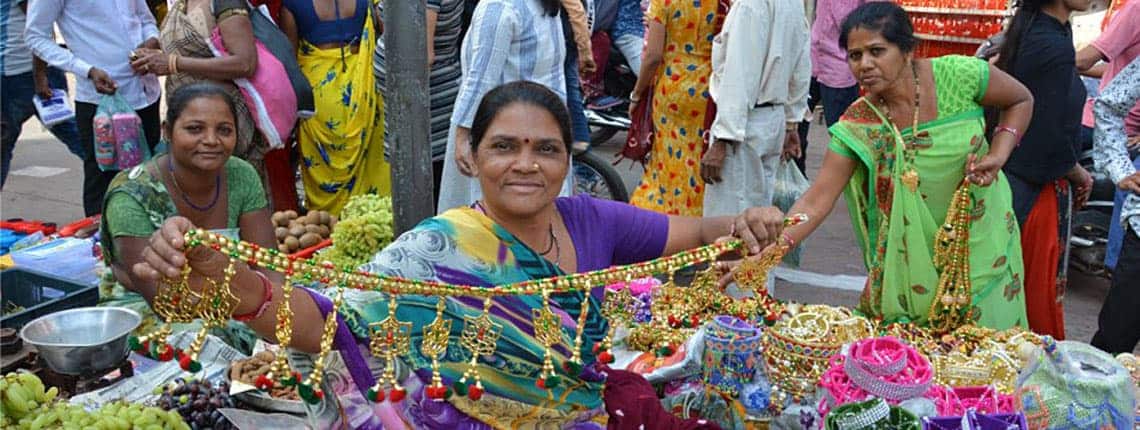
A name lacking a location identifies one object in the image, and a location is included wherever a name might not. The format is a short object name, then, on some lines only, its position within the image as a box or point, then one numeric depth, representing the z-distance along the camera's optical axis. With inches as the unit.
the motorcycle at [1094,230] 209.0
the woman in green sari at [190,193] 129.6
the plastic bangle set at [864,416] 86.7
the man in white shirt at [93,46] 203.9
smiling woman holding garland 87.4
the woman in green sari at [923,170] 126.3
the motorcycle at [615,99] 310.8
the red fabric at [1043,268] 145.7
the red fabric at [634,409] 96.0
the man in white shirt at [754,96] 174.4
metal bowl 114.9
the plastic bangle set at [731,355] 109.6
